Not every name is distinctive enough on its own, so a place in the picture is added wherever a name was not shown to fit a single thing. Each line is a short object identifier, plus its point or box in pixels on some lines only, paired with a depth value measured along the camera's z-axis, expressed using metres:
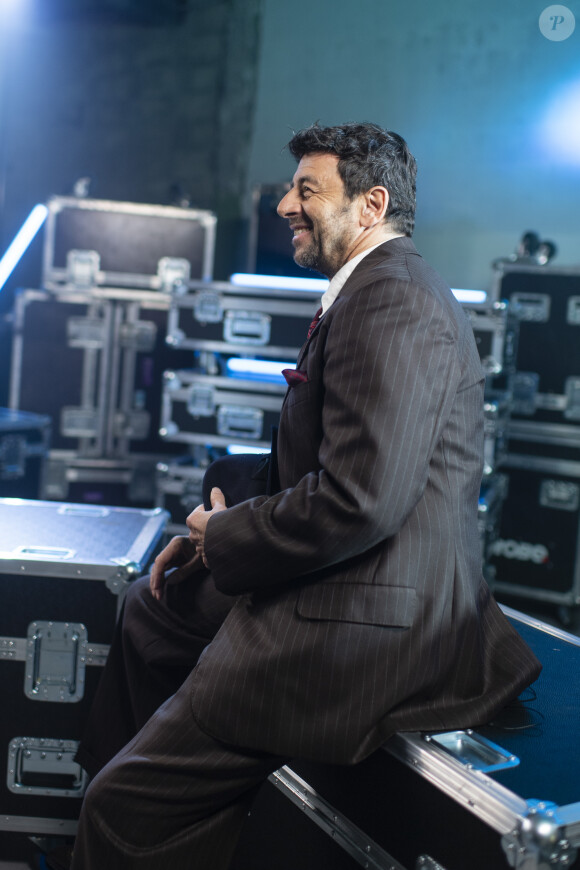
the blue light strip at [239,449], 3.89
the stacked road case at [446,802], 1.13
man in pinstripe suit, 1.27
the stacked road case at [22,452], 4.04
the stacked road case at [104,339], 4.71
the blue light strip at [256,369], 3.96
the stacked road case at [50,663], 1.95
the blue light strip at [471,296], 3.66
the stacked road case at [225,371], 3.88
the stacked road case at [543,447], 4.12
